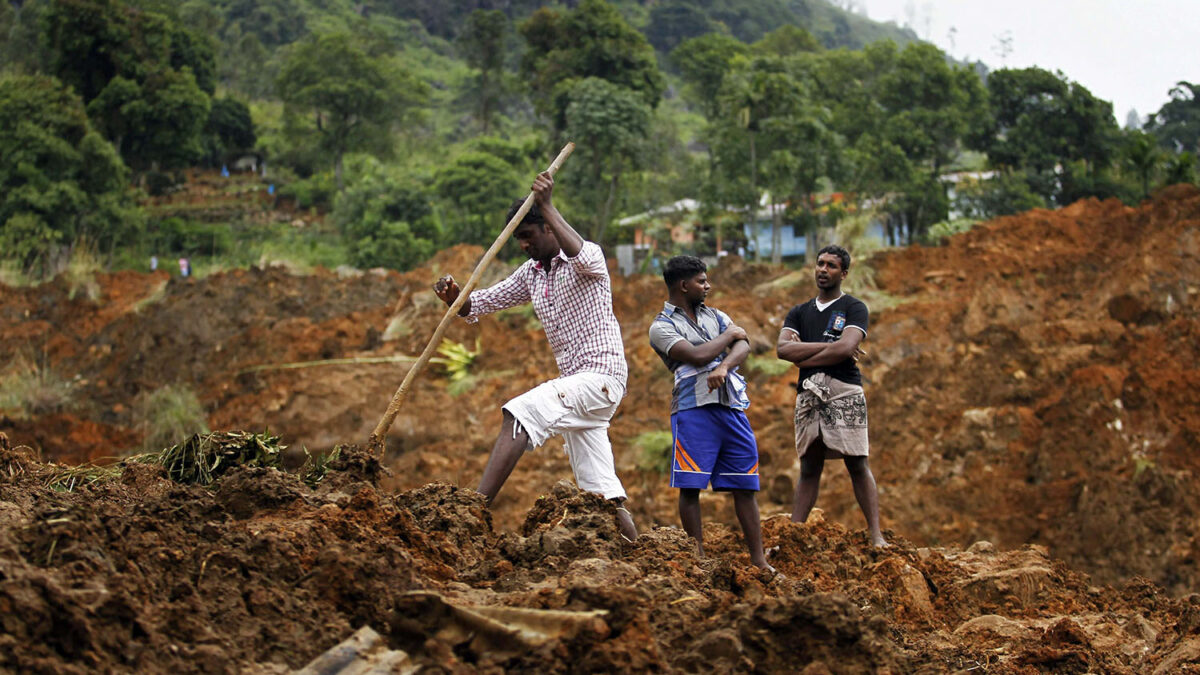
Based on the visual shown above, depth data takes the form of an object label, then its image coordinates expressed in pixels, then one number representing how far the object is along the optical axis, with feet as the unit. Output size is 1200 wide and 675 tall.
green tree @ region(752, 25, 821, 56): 213.05
